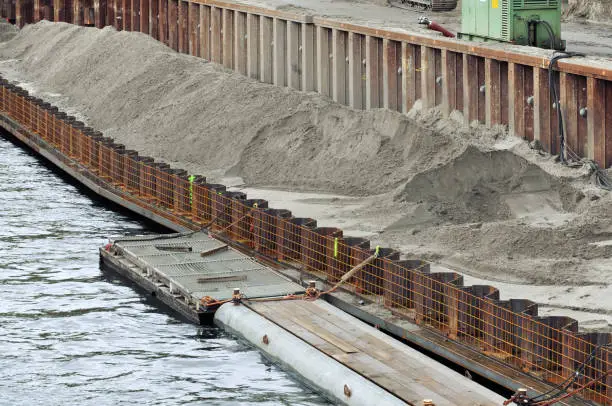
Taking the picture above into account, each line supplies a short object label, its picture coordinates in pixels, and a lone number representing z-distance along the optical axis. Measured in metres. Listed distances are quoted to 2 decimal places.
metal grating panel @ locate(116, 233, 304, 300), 23.98
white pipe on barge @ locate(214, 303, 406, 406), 18.84
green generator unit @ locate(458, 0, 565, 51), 34.19
